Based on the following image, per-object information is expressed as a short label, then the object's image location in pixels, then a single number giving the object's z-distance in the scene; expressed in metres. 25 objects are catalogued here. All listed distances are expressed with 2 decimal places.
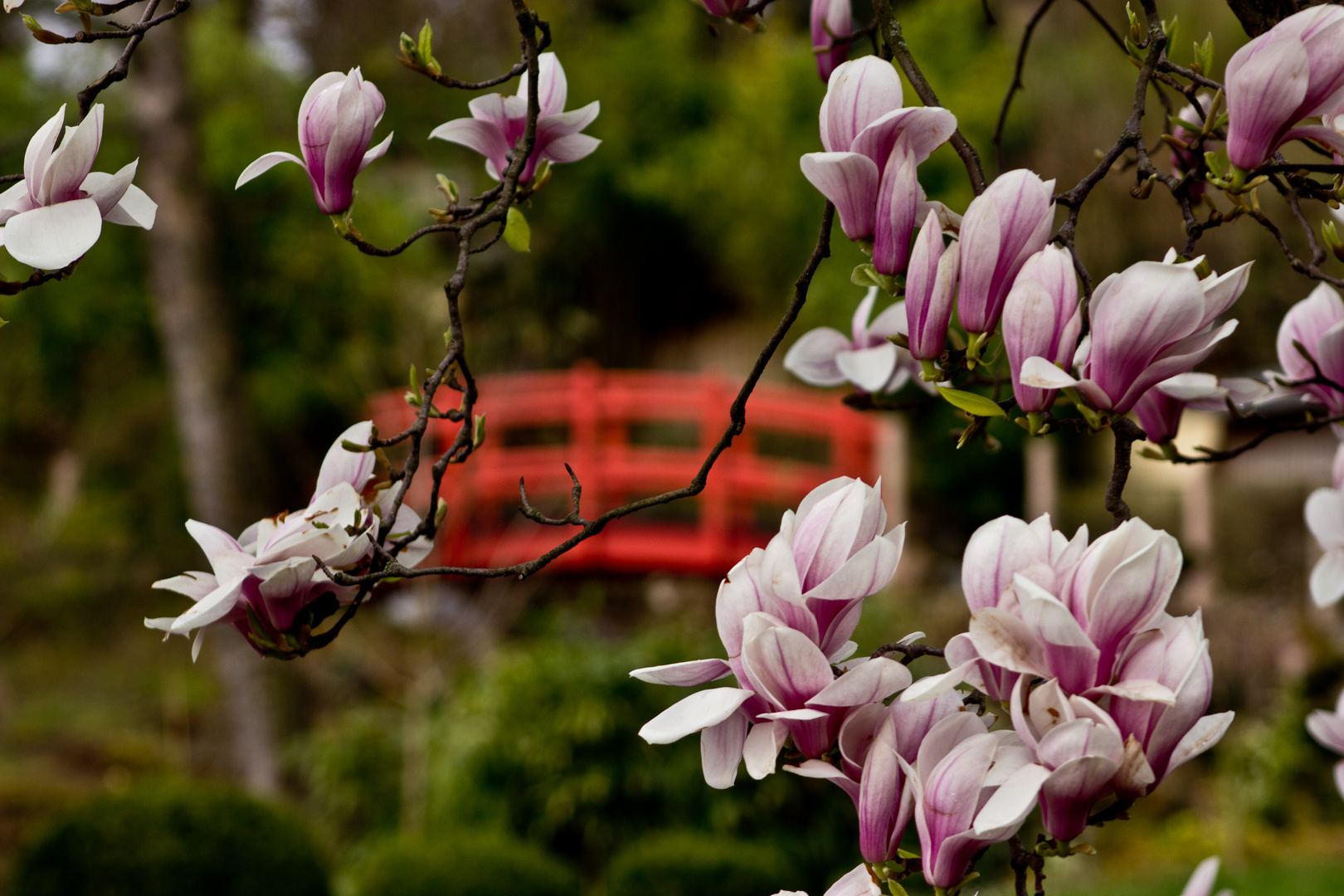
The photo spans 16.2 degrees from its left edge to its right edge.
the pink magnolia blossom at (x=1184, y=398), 2.68
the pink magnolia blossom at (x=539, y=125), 2.70
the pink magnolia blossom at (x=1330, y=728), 2.86
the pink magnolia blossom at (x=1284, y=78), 2.44
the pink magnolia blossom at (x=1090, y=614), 2.36
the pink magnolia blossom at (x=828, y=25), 2.85
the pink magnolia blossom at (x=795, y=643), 2.42
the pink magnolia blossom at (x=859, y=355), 2.73
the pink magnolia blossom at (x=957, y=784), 2.39
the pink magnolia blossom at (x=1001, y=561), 2.40
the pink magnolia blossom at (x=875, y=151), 2.48
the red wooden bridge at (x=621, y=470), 16.55
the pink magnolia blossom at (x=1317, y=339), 2.78
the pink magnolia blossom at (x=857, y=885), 2.46
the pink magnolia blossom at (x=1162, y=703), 2.36
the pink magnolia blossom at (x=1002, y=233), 2.46
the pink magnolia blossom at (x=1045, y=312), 2.45
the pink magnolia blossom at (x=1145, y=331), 2.42
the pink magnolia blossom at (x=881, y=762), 2.43
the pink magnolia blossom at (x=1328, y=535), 2.85
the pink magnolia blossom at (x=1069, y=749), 2.36
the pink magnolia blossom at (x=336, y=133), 2.60
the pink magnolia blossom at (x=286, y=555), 2.54
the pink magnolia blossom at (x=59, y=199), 2.47
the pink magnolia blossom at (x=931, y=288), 2.48
